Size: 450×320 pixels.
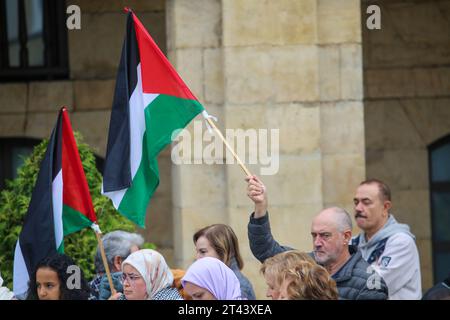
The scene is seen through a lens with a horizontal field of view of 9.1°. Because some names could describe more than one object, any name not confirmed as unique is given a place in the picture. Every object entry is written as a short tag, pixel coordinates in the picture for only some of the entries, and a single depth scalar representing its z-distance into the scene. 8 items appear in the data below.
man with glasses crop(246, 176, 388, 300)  16.44
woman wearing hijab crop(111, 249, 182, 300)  16.45
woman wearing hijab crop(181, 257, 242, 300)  15.01
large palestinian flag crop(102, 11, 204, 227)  18.22
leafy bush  21.28
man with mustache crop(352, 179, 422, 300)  17.84
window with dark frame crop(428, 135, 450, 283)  27.73
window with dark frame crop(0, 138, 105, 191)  27.64
